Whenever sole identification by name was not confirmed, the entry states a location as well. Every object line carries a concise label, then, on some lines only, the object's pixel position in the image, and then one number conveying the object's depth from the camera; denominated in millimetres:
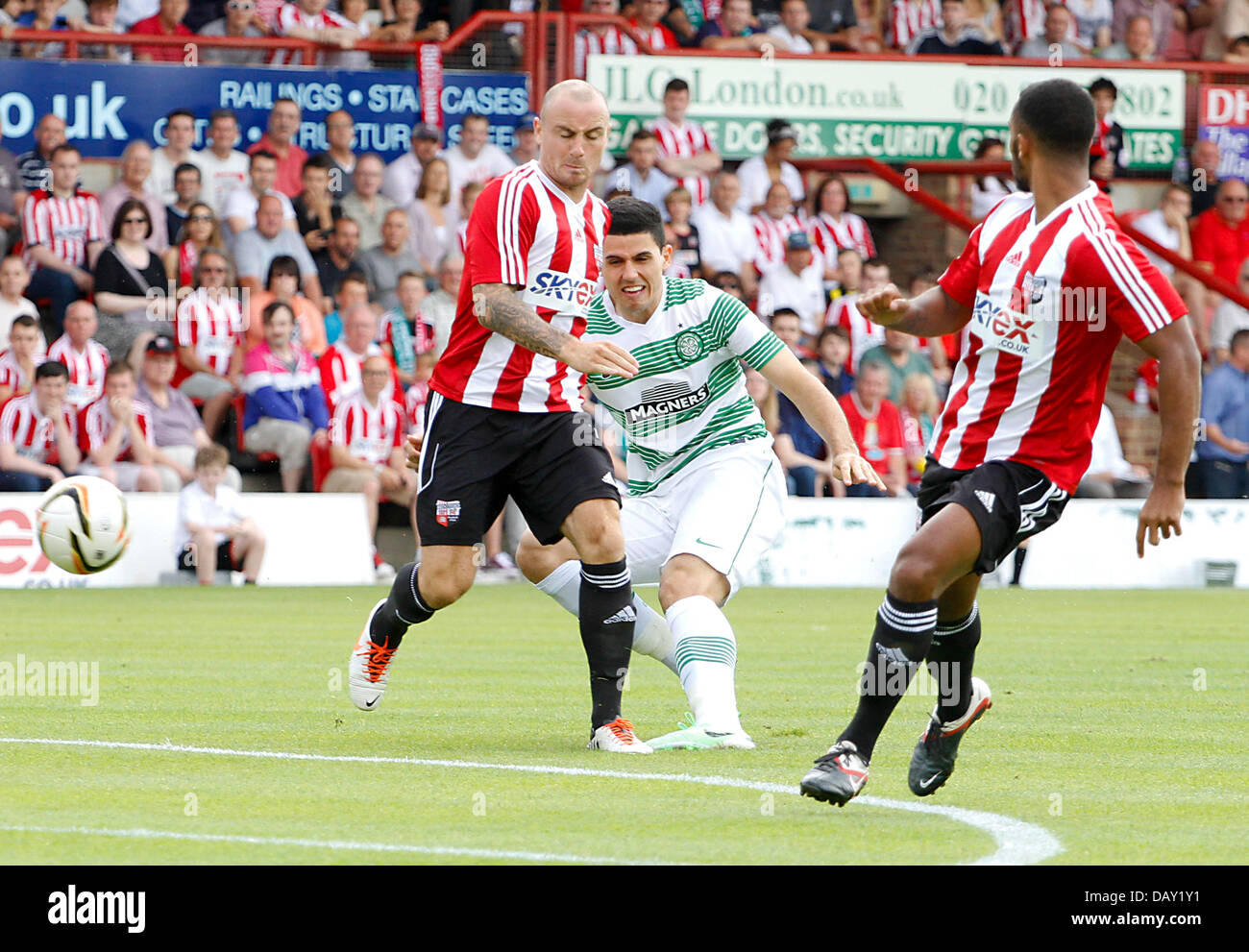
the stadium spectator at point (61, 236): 17109
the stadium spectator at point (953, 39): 21641
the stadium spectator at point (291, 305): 17062
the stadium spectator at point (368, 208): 18781
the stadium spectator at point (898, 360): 18984
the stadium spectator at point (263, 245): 17562
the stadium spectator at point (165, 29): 19000
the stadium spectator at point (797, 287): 19234
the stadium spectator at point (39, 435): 15992
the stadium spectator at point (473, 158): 19000
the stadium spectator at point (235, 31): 19281
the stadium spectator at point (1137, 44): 22922
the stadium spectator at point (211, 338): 16938
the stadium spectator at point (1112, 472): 19438
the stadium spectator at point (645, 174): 19016
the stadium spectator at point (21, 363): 16297
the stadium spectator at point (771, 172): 20219
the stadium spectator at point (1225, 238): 21797
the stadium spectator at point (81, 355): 16406
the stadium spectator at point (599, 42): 20094
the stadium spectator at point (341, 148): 18703
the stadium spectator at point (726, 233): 19281
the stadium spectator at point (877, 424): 18516
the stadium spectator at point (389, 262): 18344
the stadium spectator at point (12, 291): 16609
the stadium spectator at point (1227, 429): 19594
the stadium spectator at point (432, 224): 18688
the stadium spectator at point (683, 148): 19625
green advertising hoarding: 19938
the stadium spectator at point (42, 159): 17484
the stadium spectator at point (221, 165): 18141
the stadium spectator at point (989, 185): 21391
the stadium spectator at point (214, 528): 16125
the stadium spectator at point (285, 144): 18469
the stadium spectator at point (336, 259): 18125
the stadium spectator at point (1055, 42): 22438
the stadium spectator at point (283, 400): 16766
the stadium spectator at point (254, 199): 17703
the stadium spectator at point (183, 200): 17531
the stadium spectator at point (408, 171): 18844
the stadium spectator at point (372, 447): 17109
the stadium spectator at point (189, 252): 17219
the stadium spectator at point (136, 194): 17406
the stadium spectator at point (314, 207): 18281
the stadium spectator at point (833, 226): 20188
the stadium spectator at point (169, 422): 16469
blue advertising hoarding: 18234
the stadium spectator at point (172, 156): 17984
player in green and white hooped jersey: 7402
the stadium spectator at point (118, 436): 16234
